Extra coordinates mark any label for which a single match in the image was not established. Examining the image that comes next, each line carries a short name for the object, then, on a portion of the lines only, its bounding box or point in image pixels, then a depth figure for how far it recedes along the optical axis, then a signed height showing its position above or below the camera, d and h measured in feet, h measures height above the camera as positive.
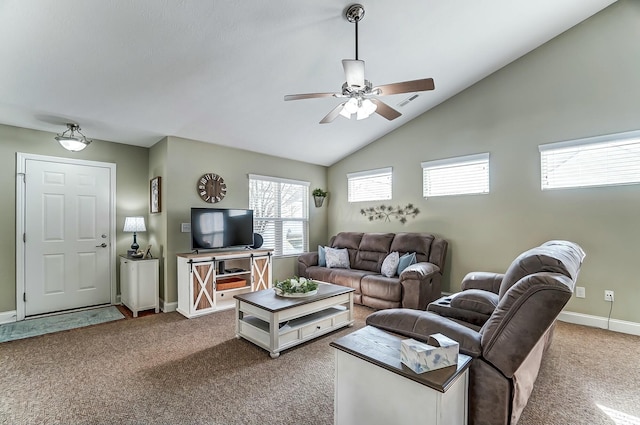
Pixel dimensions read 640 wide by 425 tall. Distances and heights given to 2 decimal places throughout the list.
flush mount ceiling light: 11.95 +3.14
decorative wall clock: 14.84 +1.40
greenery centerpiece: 10.19 -2.59
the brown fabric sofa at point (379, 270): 12.62 -2.82
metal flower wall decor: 16.40 +0.07
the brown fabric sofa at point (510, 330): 4.74 -2.17
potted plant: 19.54 +1.20
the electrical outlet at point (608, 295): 11.08 -3.15
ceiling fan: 7.45 +3.30
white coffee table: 9.15 -3.62
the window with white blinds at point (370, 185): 17.60 +1.77
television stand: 12.89 -2.96
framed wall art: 14.37 +0.97
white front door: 12.85 -0.85
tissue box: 4.53 -2.20
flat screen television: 13.79 -0.64
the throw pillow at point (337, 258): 16.39 -2.46
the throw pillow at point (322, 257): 16.88 -2.48
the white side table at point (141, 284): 13.29 -3.12
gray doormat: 11.10 -4.37
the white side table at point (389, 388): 4.36 -2.80
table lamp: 13.98 -0.49
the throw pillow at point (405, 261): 14.10 -2.29
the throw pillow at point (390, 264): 14.20 -2.48
